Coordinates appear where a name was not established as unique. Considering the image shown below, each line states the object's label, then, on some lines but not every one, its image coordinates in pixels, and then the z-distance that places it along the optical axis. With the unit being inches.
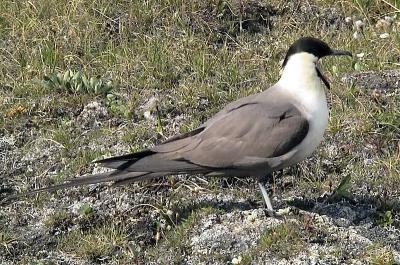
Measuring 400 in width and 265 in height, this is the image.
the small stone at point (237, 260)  323.9
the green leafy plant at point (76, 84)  442.6
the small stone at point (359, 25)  500.4
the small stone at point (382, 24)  500.1
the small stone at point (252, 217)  344.2
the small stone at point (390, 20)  504.9
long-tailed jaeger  344.2
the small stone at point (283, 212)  344.5
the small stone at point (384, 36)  478.8
